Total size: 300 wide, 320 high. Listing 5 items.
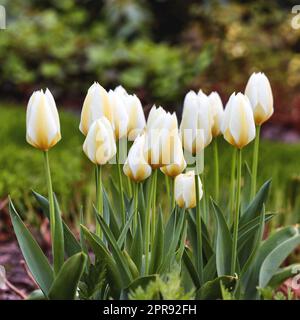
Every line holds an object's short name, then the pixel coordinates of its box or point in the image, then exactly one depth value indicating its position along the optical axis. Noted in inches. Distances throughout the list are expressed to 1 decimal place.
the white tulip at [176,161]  41.5
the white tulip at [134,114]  44.4
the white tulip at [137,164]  41.5
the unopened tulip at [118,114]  43.0
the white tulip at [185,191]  44.3
